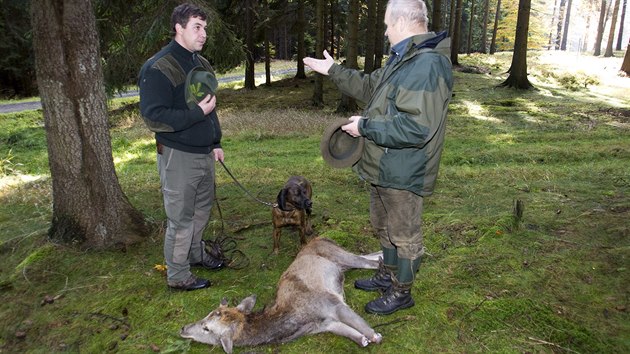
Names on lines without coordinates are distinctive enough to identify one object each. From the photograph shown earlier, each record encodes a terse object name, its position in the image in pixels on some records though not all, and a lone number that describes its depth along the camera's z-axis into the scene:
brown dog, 5.37
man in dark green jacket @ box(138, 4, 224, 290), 3.85
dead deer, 3.68
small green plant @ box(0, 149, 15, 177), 9.27
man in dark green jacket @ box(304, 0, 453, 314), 3.24
